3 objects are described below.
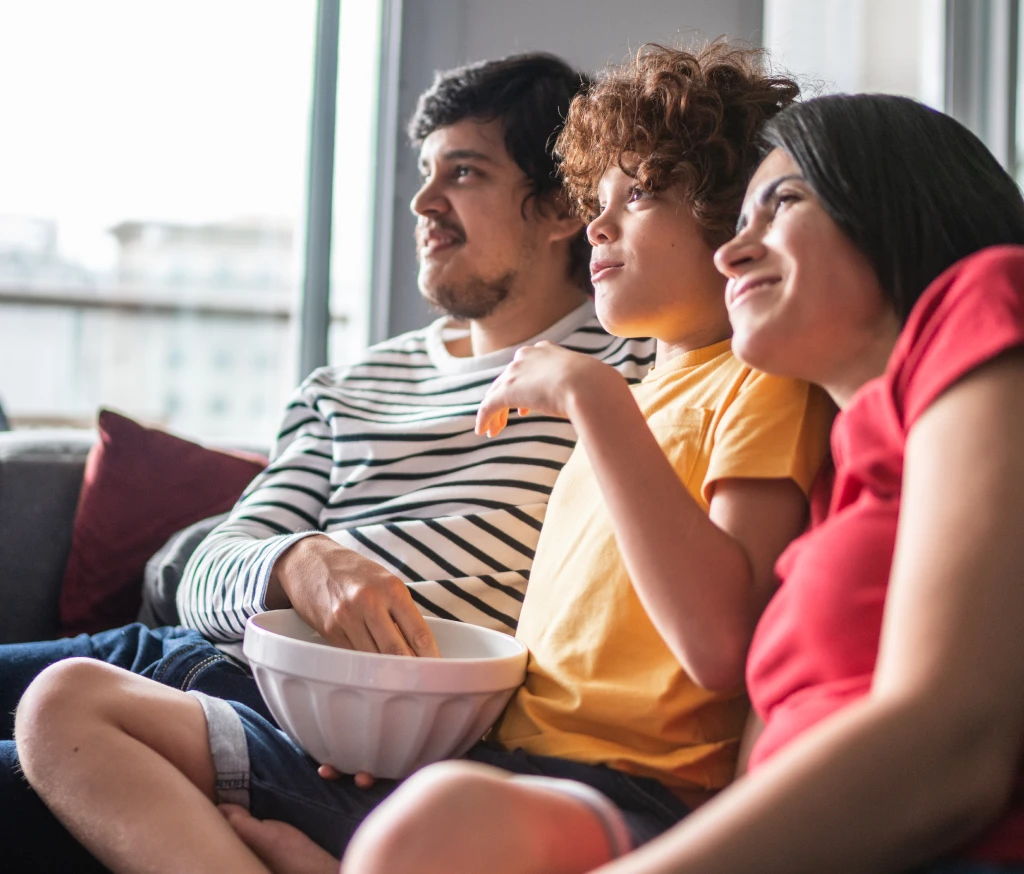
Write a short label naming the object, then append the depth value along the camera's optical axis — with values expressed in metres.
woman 0.57
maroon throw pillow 1.67
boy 0.75
